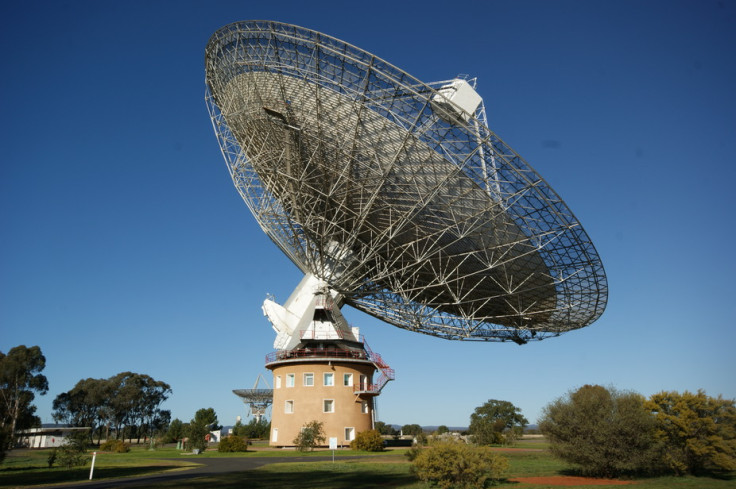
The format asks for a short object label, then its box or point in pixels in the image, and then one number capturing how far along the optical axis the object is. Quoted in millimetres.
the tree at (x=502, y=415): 76938
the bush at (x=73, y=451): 25938
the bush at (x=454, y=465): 17844
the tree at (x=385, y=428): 78188
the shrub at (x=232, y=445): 38156
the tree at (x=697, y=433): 23797
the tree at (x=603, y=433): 22641
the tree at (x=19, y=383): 66000
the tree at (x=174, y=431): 69625
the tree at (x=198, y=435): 38625
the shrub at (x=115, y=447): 44281
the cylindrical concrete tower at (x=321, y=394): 39438
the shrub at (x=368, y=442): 37625
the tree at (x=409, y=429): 73938
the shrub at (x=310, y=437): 36812
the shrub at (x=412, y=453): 22044
